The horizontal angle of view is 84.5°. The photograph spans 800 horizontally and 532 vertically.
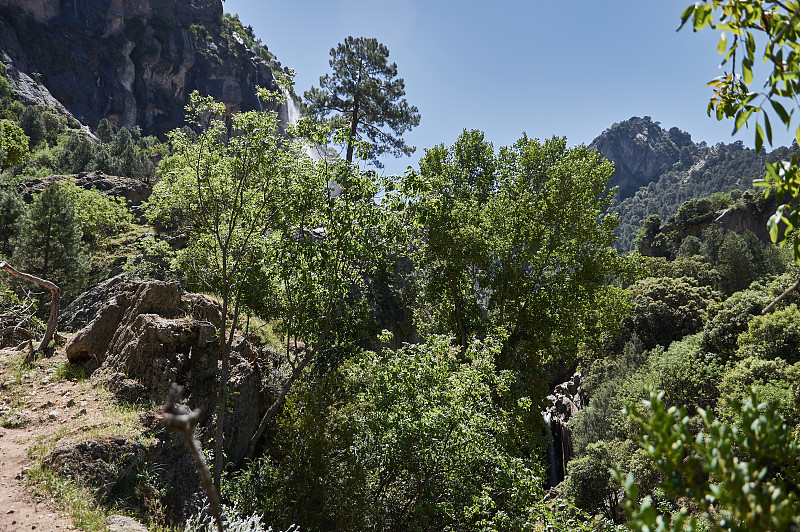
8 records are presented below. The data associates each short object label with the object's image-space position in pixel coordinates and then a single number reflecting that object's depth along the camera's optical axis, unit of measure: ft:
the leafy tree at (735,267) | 129.18
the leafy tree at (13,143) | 103.85
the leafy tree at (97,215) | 86.58
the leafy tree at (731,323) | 67.15
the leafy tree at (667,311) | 103.09
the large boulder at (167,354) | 30.35
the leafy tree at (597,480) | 63.16
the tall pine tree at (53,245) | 67.41
